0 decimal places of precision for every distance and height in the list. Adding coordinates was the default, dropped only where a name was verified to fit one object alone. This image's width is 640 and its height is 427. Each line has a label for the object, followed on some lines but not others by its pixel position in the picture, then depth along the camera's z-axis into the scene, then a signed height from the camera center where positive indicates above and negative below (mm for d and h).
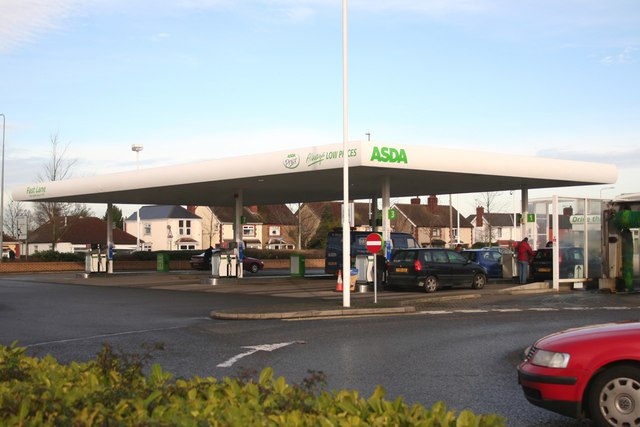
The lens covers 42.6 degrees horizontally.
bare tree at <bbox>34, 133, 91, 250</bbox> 55459 +2782
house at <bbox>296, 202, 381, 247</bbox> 86500 +2596
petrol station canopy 25031 +2264
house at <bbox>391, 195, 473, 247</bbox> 98000 +2481
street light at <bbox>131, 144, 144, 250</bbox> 48350 +5490
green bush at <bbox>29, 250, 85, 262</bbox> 51625 -1000
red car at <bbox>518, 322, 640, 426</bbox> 6969 -1191
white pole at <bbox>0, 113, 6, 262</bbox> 52188 +2866
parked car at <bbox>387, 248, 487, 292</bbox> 27234 -973
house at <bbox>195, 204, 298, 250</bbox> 99438 +1883
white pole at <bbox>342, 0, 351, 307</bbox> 20406 +1894
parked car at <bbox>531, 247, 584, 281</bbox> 28328 -743
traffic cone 26164 -1343
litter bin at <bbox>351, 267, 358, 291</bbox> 26447 -1190
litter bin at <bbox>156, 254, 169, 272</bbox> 47344 -1219
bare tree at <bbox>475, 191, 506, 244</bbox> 105750 +738
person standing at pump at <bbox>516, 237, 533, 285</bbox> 30141 -713
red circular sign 21672 -59
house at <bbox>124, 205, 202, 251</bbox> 98250 +1555
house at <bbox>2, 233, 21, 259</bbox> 77694 -333
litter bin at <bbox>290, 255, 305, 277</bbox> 38303 -1176
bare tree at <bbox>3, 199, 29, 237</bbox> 85062 +2987
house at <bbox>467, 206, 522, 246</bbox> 105875 +1984
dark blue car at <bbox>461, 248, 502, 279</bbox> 36625 -823
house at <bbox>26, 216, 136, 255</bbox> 92938 +356
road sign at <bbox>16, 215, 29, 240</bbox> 49531 +866
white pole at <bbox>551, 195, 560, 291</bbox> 27344 -251
